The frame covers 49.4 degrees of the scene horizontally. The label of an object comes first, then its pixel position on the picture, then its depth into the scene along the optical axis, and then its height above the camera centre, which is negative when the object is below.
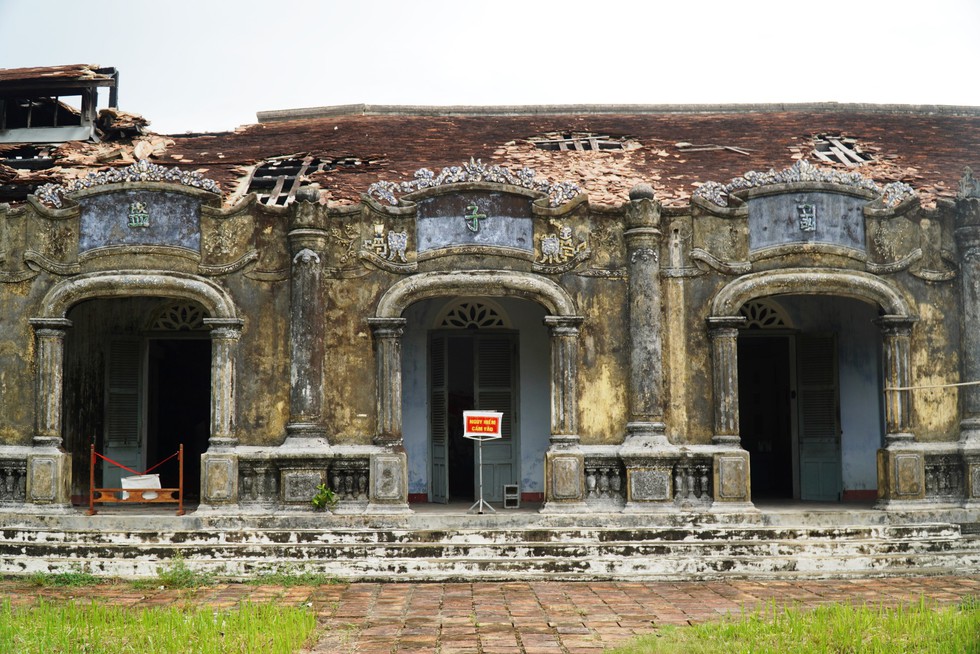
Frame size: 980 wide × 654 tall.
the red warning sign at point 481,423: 11.19 -0.16
